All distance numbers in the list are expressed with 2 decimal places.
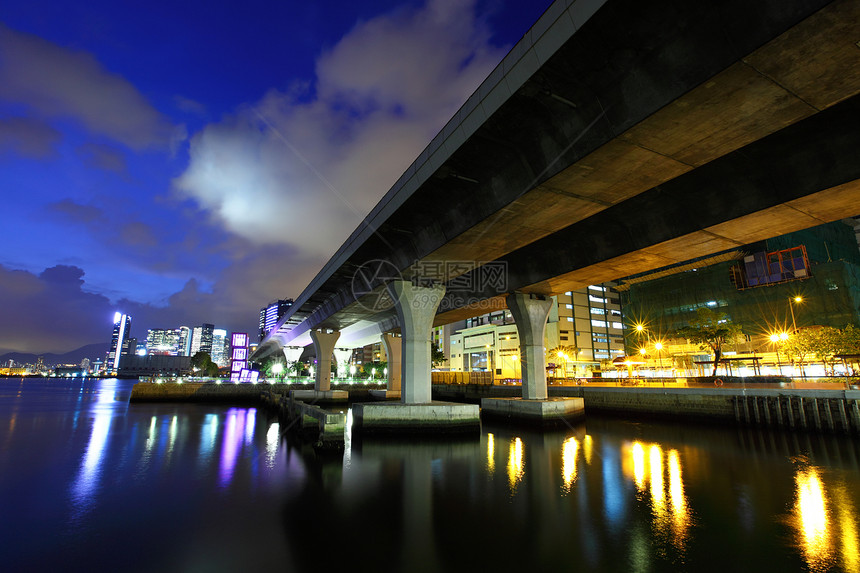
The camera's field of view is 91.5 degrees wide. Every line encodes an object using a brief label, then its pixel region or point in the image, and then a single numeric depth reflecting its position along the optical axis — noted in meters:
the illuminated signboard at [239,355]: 92.75
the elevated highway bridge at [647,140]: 9.57
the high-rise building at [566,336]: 104.44
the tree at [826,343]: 43.00
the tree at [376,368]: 116.22
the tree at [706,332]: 48.22
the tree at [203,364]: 138.88
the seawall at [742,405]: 25.44
